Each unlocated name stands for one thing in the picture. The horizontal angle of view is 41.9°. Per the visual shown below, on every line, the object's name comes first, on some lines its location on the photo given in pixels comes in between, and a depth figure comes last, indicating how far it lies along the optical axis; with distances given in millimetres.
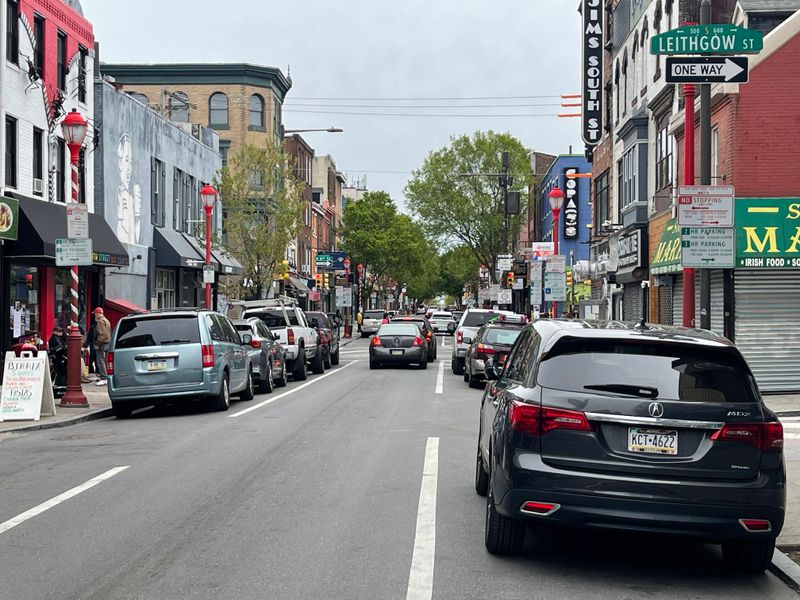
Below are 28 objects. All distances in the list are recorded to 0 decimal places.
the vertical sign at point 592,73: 38000
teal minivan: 17719
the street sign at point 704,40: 13258
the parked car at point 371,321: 64250
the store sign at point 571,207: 59312
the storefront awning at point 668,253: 24500
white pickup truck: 26938
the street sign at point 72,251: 18609
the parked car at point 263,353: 22344
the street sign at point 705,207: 12578
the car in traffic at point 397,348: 31984
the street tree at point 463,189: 70812
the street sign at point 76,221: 18703
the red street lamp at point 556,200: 31938
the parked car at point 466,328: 30094
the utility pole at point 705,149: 13729
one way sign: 13211
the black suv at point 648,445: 6648
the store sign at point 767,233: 20906
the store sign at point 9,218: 23641
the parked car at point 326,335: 32453
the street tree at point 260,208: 42406
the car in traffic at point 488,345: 24484
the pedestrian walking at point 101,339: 24750
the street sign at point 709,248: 12656
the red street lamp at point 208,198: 30156
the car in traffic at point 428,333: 36875
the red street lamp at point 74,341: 19016
